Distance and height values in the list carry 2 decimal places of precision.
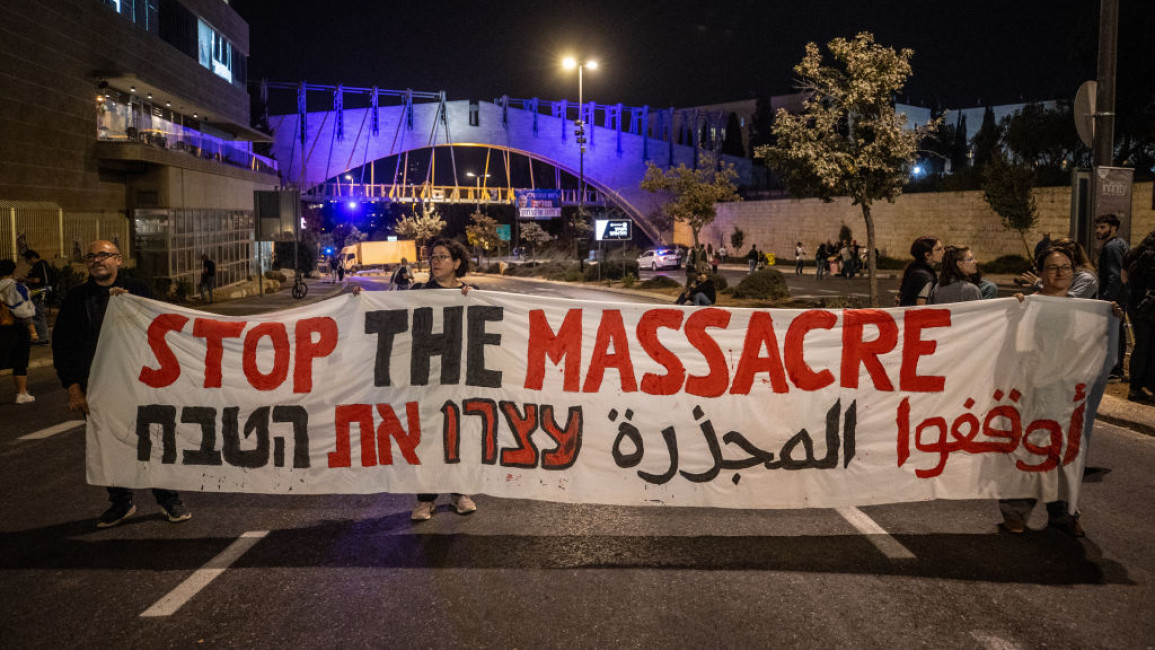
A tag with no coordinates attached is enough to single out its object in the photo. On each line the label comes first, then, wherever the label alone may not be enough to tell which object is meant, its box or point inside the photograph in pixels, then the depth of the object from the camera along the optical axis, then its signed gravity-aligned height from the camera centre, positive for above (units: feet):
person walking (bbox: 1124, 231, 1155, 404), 29.01 -2.07
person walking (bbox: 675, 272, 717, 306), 35.55 -1.65
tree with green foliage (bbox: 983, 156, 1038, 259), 115.85 +8.01
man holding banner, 18.62 -1.63
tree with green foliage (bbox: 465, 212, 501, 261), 244.22 +5.31
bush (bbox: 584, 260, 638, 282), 141.49 -2.95
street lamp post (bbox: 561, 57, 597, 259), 135.64 +29.59
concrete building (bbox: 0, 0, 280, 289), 79.36 +12.80
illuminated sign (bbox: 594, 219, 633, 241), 138.31 +3.68
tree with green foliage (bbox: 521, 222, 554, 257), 273.77 +5.73
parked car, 173.17 -1.48
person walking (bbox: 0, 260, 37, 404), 35.40 -3.20
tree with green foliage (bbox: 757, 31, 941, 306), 63.31 +9.55
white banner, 17.26 -3.06
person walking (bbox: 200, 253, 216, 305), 97.09 -2.93
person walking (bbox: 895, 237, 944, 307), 22.93 -0.56
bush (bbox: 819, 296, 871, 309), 73.26 -4.38
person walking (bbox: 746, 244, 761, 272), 128.98 -0.80
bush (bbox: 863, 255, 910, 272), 141.90 -1.90
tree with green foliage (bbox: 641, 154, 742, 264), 134.92 +9.80
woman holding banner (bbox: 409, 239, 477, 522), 19.12 -0.52
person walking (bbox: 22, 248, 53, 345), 50.08 -2.09
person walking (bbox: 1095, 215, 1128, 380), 30.83 -0.26
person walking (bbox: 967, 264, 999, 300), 24.50 -1.04
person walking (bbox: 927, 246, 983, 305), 19.99 -0.63
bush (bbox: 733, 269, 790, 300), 92.32 -3.75
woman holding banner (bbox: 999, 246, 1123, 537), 17.66 -5.10
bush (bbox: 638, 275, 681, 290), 116.98 -4.23
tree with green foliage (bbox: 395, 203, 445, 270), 263.29 +8.44
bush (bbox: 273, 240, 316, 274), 181.69 -0.67
